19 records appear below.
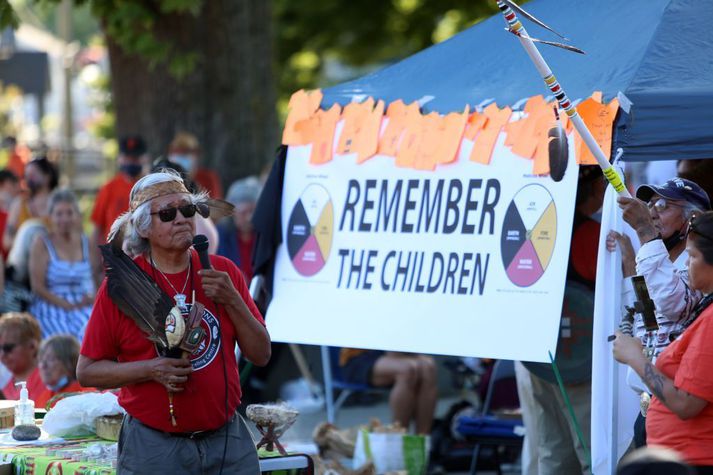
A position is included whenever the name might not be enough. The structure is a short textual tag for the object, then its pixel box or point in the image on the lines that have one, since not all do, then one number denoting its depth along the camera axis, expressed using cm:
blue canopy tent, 1070
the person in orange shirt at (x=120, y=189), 1986
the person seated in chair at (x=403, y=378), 1728
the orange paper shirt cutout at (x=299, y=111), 1419
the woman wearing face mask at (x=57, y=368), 1384
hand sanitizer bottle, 1198
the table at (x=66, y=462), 1052
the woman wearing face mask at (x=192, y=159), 2083
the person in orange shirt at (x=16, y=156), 2702
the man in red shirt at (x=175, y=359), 910
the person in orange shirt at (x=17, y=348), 1470
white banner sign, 1170
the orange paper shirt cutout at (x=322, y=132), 1387
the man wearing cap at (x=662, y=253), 995
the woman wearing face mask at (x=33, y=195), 2066
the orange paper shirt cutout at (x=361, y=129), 1338
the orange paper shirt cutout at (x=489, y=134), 1228
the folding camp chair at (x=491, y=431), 1521
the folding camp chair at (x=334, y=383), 1791
